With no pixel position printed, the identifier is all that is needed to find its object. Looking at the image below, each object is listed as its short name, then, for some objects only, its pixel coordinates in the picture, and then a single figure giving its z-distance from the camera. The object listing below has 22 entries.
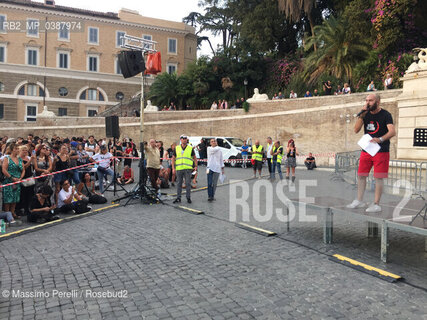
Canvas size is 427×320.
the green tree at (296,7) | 31.09
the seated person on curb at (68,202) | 9.25
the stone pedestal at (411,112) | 12.23
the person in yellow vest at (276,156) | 15.73
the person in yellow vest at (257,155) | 16.62
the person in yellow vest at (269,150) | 16.28
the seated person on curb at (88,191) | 10.66
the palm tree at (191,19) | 56.63
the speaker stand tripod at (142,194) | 10.66
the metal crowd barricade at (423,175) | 9.98
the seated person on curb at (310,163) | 22.03
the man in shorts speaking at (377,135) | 5.94
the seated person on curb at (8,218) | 8.05
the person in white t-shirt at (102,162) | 12.23
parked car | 22.97
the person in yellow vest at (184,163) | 10.69
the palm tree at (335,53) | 26.64
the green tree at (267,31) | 34.88
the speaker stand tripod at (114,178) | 11.91
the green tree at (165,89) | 37.84
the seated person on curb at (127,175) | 15.12
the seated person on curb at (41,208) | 8.32
